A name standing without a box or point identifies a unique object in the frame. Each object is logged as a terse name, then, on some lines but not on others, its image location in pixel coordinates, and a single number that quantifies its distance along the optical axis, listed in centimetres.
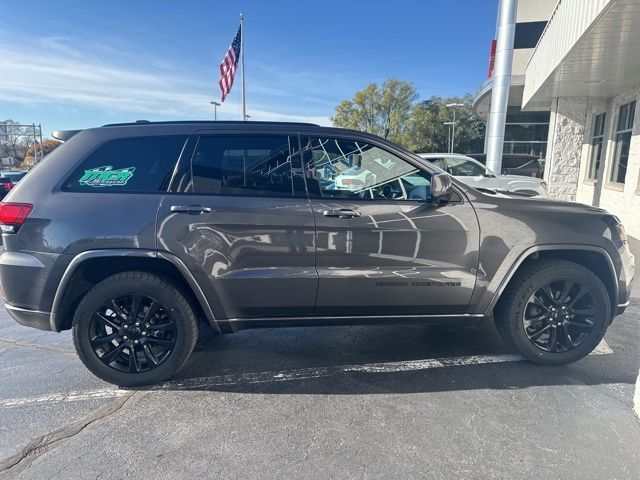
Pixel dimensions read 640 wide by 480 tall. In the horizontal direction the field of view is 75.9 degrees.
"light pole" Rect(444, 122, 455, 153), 4144
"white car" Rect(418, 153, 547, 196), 1170
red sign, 2215
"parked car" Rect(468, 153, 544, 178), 1981
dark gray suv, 293
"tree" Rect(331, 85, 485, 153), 4609
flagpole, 2048
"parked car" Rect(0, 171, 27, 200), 1357
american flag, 1723
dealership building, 643
